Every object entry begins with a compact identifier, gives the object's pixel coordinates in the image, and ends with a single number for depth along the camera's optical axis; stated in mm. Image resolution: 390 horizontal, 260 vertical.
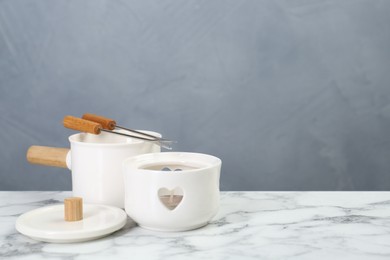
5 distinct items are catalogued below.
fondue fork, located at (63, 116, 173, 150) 1114
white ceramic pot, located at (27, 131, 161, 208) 1088
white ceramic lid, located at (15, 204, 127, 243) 981
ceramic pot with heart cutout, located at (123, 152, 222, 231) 1010
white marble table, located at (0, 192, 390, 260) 962
